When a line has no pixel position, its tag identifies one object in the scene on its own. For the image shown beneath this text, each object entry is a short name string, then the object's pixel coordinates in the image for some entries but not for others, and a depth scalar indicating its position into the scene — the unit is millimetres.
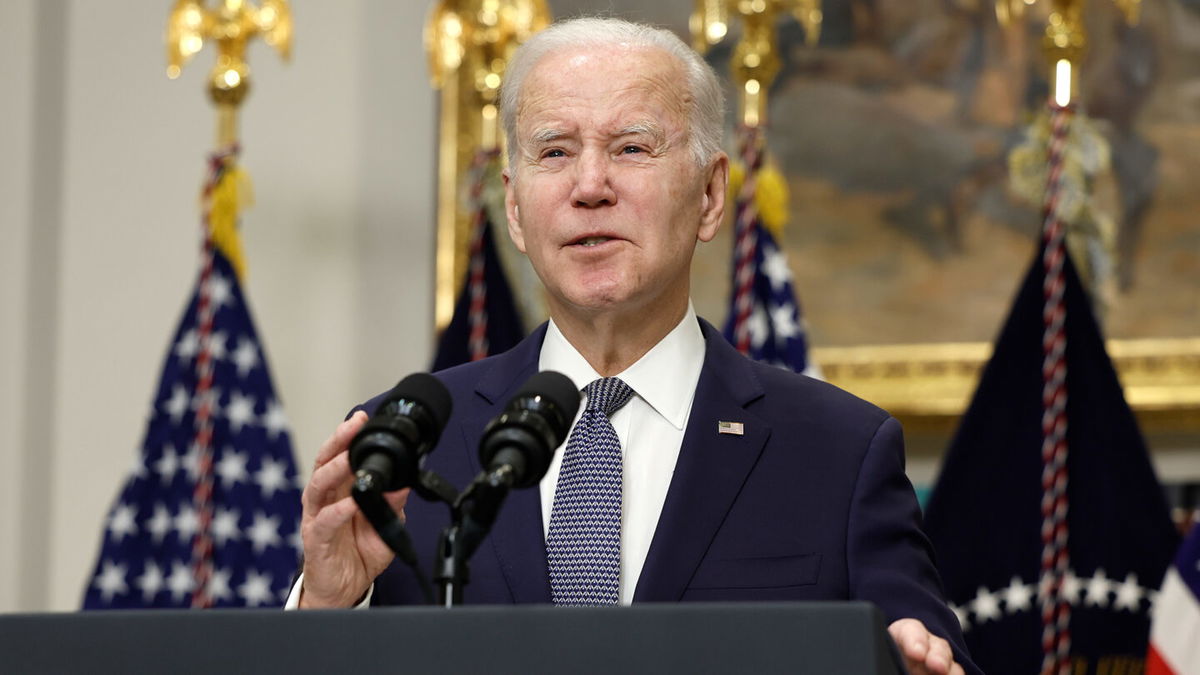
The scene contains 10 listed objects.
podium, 3129
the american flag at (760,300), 10867
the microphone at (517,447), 3576
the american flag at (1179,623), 9086
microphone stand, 3564
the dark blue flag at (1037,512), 9742
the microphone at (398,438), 3629
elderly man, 4910
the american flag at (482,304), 11641
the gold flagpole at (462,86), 11523
